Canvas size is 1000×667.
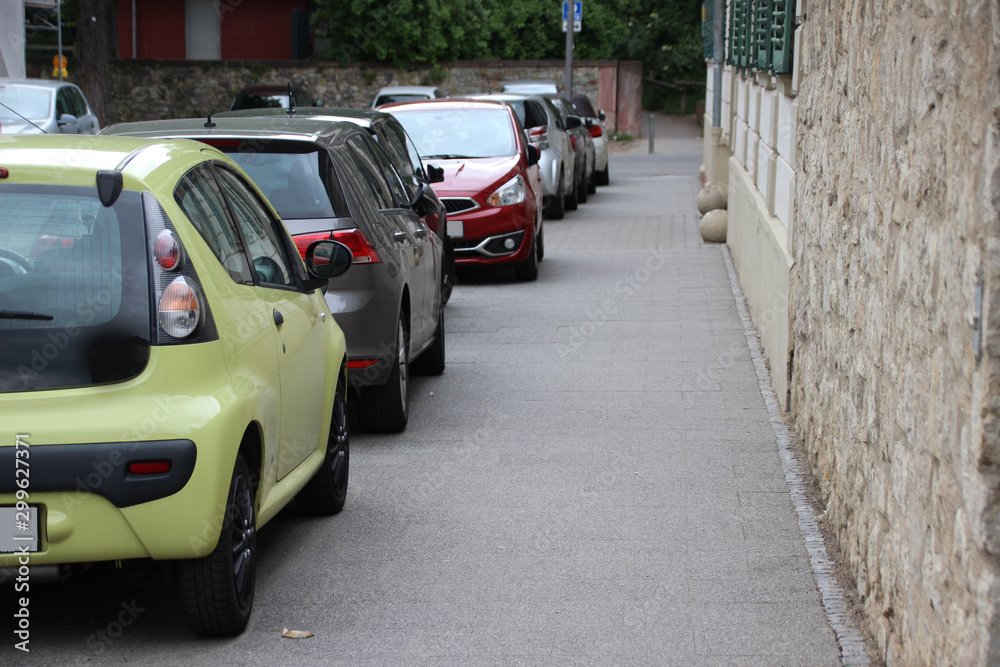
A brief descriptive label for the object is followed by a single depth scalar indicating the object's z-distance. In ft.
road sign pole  100.48
